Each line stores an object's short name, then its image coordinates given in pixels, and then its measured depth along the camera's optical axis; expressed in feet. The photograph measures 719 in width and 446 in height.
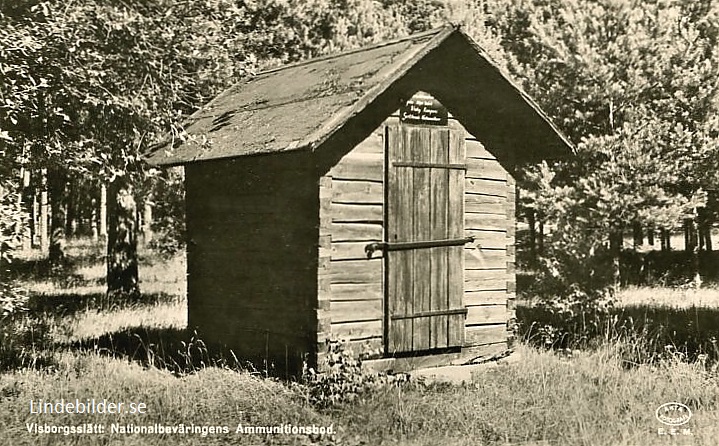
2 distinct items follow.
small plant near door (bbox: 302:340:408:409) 26.55
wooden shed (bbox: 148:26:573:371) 29.68
